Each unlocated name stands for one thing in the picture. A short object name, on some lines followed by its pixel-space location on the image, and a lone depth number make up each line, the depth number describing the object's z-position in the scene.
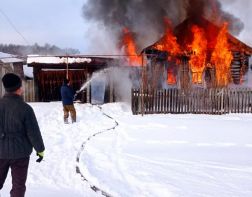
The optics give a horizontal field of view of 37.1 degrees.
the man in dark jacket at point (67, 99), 13.98
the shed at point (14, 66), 22.23
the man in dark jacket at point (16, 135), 4.43
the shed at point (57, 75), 21.95
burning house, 23.11
